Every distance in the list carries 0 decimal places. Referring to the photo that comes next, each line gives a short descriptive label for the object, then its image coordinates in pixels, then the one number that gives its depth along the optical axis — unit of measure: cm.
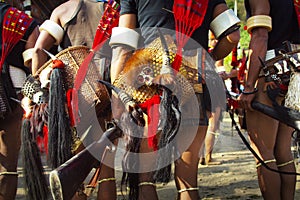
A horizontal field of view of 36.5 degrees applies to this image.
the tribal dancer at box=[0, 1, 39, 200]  367
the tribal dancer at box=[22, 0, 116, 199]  358
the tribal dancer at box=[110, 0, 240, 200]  291
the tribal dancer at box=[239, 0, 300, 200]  329
